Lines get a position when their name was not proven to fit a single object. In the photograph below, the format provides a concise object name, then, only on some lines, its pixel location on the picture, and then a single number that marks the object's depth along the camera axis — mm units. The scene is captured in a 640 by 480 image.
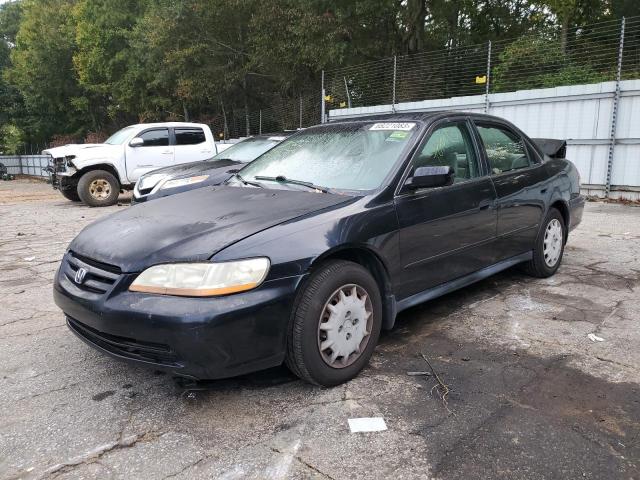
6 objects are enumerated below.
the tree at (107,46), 28250
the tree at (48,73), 31641
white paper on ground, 2541
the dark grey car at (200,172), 7734
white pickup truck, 11516
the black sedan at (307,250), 2531
